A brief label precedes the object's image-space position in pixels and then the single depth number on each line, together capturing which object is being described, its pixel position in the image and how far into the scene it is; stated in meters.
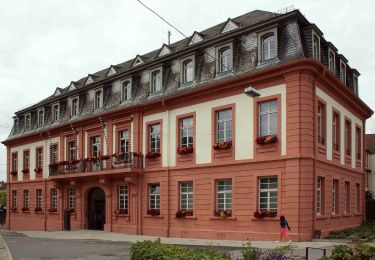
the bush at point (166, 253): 8.41
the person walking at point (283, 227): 20.89
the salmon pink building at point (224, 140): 22.19
